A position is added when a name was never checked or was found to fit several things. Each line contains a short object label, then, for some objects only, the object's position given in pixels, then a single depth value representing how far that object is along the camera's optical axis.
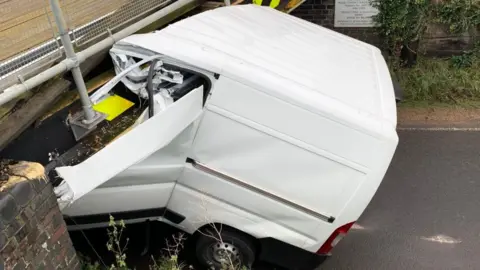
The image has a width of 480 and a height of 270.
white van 3.72
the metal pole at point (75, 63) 3.26
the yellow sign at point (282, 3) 6.94
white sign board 8.51
